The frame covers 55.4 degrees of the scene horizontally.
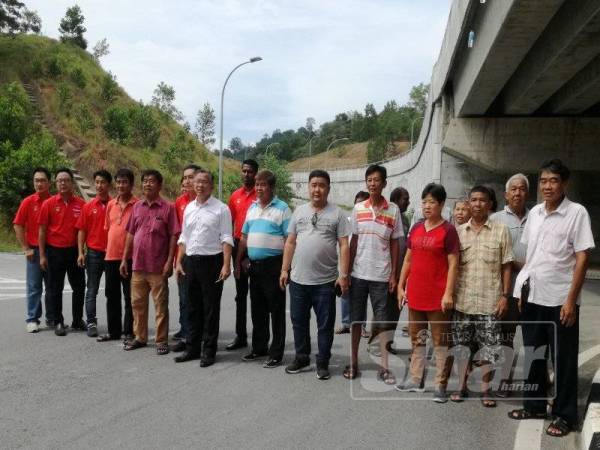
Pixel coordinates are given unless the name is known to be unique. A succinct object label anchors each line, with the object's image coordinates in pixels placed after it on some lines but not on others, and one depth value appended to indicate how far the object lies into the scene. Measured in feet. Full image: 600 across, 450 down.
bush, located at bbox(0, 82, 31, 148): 71.00
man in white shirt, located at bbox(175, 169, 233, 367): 19.30
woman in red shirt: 15.48
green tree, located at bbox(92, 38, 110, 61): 151.74
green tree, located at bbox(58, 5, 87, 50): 144.25
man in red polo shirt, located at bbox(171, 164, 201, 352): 20.89
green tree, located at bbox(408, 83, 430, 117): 353.72
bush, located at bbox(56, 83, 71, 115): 104.01
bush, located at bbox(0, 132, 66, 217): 61.16
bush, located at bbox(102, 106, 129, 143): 99.76
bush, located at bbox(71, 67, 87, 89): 116.57
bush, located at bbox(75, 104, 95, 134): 98.53
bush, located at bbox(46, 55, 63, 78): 115.24
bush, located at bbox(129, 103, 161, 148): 107.04
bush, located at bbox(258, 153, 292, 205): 143.43
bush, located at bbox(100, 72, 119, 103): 119.96
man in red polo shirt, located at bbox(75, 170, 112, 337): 22.63
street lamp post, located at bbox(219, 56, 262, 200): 77.92
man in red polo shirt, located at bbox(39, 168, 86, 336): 23.26
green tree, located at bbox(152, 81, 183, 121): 152.87
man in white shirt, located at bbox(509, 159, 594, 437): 13.37
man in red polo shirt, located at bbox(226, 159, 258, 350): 21.39
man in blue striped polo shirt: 19.17
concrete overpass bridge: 32.40
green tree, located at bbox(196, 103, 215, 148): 187.93
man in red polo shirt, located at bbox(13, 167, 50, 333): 23.29
